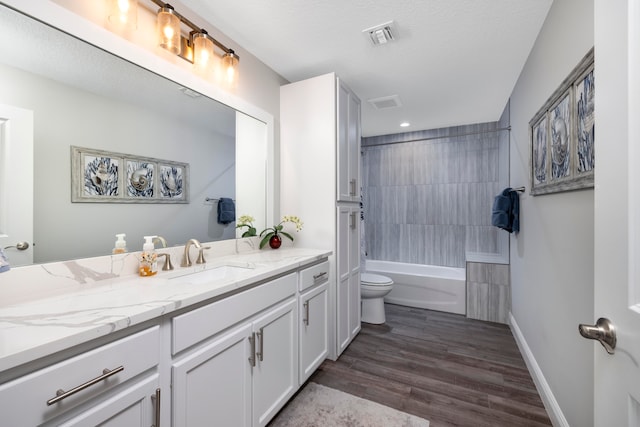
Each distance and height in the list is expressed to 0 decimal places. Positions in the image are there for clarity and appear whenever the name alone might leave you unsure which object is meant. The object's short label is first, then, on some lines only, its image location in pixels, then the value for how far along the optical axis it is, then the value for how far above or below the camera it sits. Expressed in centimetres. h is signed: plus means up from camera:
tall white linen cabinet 213 +29
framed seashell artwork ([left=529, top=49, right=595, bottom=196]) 113 +37
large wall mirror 106 +39
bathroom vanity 67 -42
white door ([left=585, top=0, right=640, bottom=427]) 53 +1
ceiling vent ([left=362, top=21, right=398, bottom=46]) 172 +113
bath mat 154 -116
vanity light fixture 139 +92
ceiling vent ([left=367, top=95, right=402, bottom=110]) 279 +113
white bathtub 320 -92
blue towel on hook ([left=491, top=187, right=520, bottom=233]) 243 +0
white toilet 285 -89
